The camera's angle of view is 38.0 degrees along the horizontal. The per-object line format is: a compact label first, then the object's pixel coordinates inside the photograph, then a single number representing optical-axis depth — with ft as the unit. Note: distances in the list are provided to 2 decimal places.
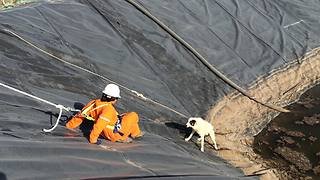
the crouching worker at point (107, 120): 25.82
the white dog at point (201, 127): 34.96
